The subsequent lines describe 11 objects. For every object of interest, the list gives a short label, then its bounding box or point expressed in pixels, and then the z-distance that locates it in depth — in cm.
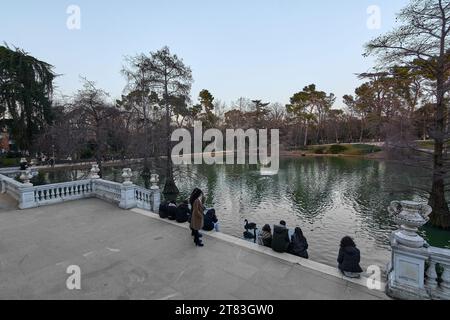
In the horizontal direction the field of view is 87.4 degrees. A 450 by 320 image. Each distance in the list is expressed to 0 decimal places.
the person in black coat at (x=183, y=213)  739
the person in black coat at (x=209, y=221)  670
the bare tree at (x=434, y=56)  970
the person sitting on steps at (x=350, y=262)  437
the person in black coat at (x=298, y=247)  536
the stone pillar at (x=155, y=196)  895
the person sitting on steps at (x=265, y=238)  577
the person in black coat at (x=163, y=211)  775
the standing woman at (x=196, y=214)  571
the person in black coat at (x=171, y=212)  758
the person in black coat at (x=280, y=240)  529
